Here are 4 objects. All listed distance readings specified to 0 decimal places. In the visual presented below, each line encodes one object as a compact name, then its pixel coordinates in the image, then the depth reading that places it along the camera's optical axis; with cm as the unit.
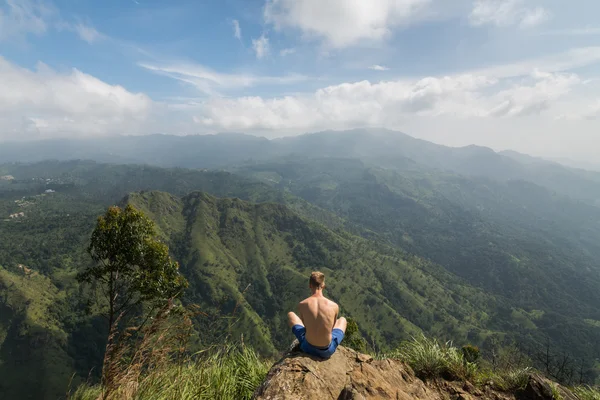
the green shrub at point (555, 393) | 549
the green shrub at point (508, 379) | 595
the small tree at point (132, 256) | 1057
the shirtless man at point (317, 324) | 521
